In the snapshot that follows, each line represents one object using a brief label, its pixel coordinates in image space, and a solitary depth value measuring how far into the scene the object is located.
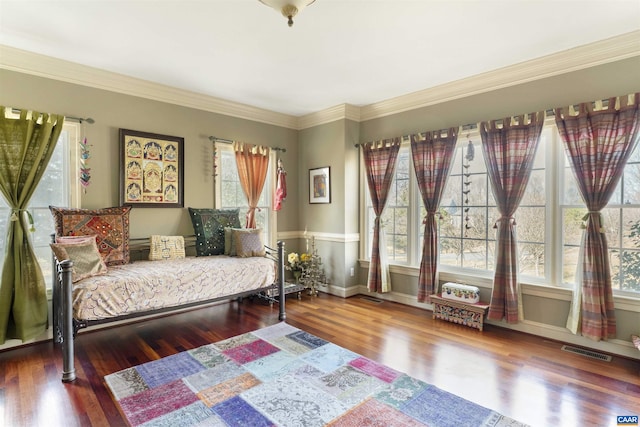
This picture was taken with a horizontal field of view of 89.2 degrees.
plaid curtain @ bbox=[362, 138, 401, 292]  4.38
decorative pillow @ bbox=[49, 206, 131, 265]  3.07
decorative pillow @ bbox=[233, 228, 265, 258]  3.96
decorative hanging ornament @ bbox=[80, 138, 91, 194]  3.32
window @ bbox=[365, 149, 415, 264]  4.32
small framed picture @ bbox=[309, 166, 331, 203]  4.83
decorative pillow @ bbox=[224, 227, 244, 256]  4.03
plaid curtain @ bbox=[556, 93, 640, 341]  2.72
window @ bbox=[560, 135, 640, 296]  2.78
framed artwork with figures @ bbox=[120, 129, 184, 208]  3.61
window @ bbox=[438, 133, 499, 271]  3.64
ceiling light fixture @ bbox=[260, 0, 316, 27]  1.87
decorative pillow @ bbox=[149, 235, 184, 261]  3.62
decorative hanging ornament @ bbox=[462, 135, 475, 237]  3.75
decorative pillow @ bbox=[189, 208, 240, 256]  3.99
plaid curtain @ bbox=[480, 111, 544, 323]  3.21
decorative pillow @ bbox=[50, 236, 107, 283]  2.71
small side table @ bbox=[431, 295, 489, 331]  3.42
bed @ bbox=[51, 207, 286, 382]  2.56
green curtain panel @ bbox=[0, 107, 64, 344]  2.87
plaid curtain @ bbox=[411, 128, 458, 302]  3.82
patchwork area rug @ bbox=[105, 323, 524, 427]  1.99
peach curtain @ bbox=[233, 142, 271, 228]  4.52
